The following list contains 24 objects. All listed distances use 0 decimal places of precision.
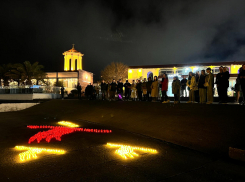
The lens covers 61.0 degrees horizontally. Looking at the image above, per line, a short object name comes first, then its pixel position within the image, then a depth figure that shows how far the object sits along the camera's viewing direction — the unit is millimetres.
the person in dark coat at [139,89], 15695
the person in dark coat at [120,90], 16838
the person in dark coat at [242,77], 8914
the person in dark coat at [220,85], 10276
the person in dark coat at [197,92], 12034
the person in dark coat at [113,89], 17375
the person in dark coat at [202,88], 11289
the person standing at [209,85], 10812
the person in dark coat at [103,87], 18228
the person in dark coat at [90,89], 19656
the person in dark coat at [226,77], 10125
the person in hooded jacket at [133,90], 17250
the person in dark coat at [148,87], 14873
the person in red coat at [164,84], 13086
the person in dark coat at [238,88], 13055
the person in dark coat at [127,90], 16212
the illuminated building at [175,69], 32994
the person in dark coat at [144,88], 15267
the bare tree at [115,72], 56031
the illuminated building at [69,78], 49784
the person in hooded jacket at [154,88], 14170
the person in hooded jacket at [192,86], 11984
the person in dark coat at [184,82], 14203
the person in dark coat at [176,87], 12625
